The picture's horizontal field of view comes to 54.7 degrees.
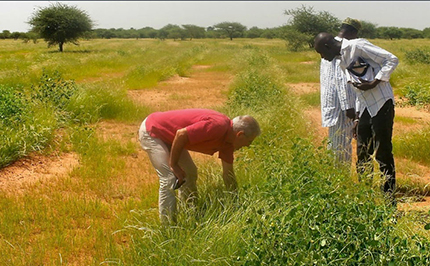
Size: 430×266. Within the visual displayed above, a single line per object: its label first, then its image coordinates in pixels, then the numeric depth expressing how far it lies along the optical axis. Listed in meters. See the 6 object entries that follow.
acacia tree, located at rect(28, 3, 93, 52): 36.16
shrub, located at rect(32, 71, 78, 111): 7.90
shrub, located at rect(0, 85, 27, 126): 6.37
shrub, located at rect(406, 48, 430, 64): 21.91
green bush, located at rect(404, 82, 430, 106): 10.55
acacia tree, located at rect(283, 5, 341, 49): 41.91
